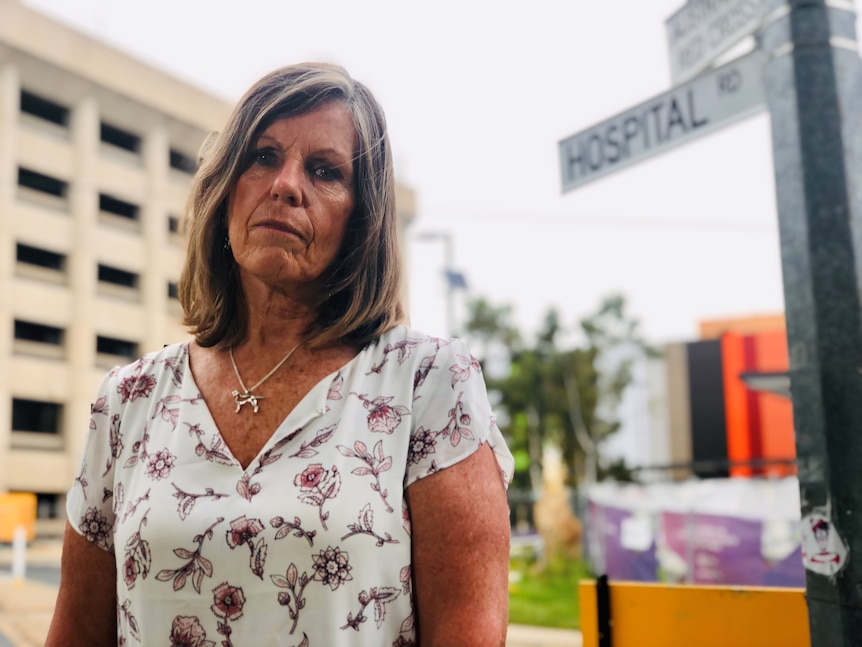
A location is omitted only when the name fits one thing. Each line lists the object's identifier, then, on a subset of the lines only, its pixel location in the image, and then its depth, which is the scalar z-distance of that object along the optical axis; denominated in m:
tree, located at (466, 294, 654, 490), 35.12
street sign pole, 1.94
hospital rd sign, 2.45
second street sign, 2.38
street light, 16.22
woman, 1.28
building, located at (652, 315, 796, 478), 27.34
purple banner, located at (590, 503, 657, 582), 13.55
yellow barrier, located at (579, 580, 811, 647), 2.08
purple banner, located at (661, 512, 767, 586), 10.54
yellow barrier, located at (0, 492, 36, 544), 7.00
